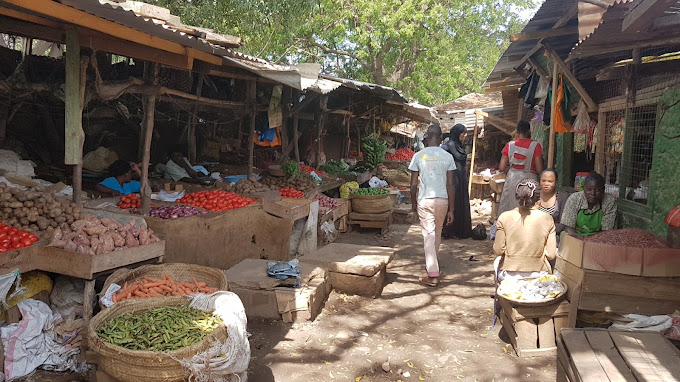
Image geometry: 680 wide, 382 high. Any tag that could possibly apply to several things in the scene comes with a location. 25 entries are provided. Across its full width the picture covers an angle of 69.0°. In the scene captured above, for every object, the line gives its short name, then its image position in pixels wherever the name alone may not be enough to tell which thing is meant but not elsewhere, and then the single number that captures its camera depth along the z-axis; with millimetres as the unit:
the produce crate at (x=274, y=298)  5344
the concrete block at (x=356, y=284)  6363
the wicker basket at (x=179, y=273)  4730
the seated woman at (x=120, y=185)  7785
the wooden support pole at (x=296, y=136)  11334
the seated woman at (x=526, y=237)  4828
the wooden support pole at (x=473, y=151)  14719
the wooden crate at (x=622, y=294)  4258
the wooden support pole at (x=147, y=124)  6285
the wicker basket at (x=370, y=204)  10773
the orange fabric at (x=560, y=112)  7902
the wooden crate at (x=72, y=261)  4465
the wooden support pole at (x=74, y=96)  4988
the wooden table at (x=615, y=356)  2982
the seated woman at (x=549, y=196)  6195
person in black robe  9445
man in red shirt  7535
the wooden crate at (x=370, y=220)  10672
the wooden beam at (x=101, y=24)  3646
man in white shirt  6793
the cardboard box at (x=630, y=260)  4227
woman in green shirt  5438
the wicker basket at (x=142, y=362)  3233
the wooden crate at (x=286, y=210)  7903
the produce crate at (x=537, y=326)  4512
